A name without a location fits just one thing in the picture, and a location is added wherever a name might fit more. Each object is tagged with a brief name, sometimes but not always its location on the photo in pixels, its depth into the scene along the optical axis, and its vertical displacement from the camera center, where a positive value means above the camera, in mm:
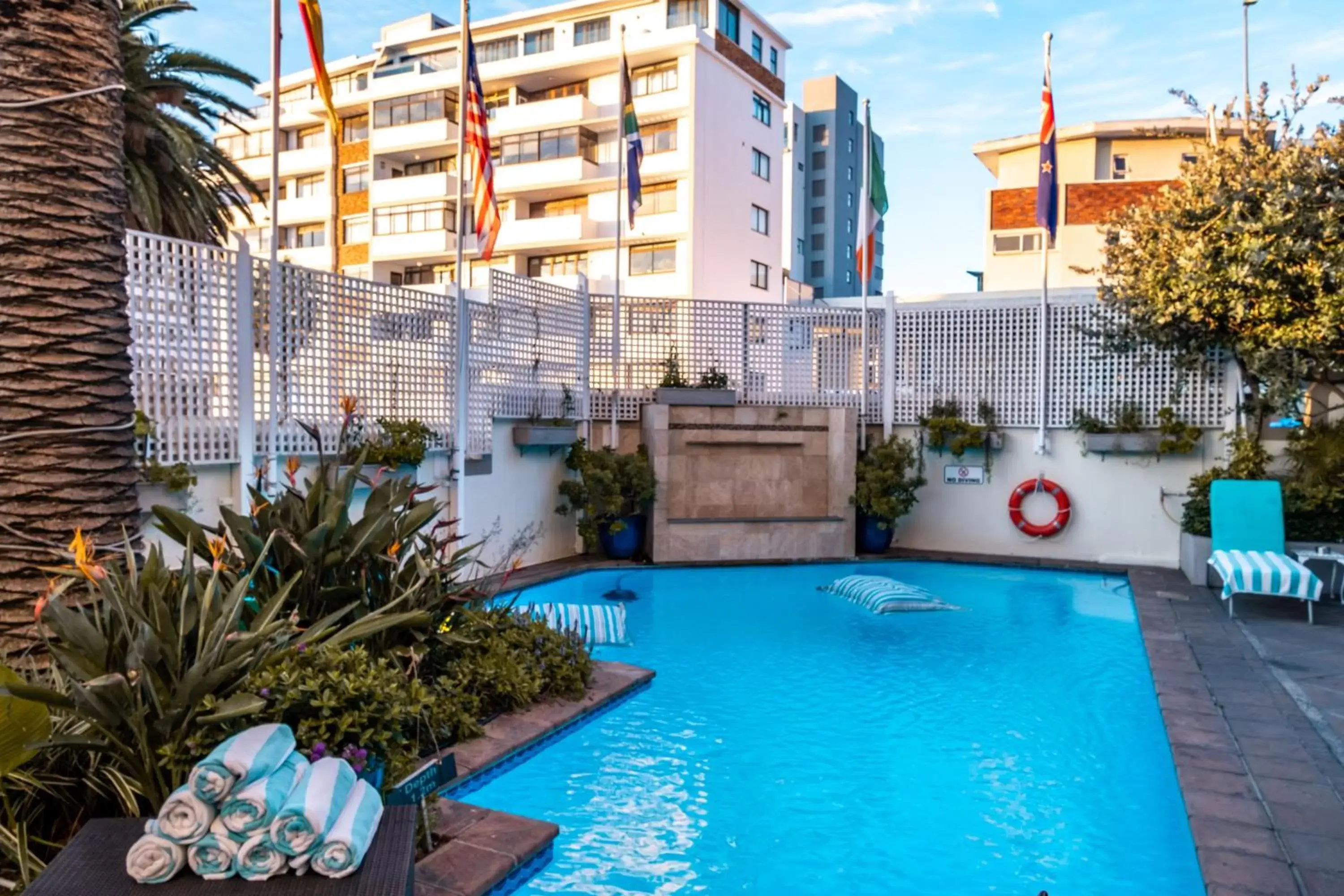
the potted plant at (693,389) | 12602 +504
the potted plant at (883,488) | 12328 -770
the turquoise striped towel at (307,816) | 2646 -1083
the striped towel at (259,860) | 2633 -1189
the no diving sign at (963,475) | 12969 -623
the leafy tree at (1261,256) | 9500 +1770
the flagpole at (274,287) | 7516 +1148
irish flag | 13258 +3113
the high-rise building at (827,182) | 54125 +13889
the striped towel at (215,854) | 2619 -1167
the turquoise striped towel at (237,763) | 2705 -973
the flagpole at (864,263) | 13281 +2311
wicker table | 2527 -1225
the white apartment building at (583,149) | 29641 +9300
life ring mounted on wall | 12469 -1037
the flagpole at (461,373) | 10094 +566
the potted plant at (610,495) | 11789 -839
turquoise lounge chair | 9023 -935
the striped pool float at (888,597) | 9586 -1704
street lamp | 13219 +5370
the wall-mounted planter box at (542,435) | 11234 -102
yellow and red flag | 7582 +3080
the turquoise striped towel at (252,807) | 2639 -1051
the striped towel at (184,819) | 2633 -1084
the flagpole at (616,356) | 12781 +954
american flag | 10602 +2878
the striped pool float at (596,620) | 8125 -1652
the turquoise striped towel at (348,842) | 2650 -1160
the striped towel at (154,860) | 2566 -1169
